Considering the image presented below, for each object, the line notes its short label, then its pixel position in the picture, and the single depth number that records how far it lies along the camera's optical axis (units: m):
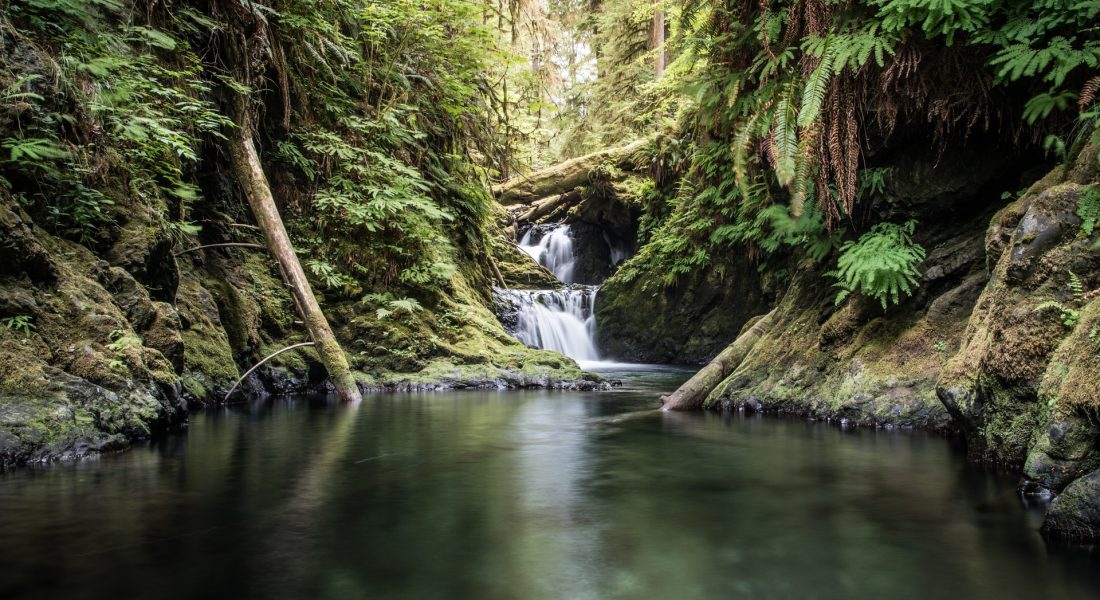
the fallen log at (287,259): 8.93
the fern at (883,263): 6.21
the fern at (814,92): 5.05
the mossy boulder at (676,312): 14.94
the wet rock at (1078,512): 3.01
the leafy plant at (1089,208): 4.16
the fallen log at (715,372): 8.23
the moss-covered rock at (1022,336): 4.09
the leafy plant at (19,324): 4.75
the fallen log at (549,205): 21.14
